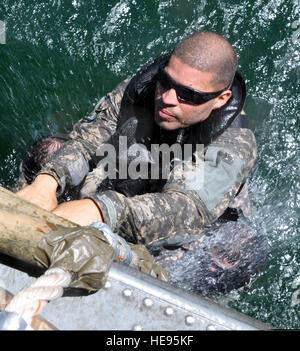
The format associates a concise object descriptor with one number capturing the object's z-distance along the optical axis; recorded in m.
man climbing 2.71
